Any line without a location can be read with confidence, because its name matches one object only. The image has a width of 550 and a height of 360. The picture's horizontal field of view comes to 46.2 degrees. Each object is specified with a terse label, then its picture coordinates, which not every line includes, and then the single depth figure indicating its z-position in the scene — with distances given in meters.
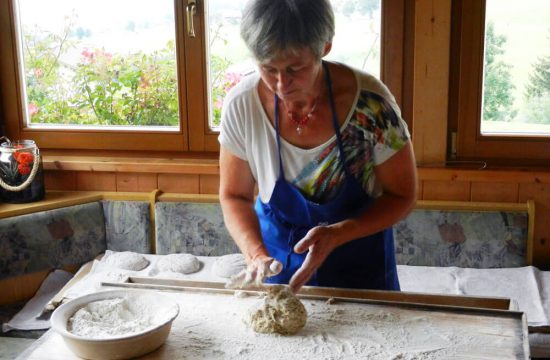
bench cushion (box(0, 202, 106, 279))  2.79
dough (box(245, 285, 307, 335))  1.34
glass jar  2.86
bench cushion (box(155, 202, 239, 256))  2.93
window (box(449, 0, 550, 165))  2.71
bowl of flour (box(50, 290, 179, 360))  1.26
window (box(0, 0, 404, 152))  2.97
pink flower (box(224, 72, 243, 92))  3.02
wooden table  1.28
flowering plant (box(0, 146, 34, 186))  2.85
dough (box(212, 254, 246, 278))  2.68
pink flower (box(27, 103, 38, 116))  3.24
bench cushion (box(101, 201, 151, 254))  3.00
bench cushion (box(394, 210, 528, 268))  2.70
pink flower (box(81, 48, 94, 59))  3.12
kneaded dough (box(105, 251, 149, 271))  2.78
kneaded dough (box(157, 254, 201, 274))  2.73
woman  1.47
